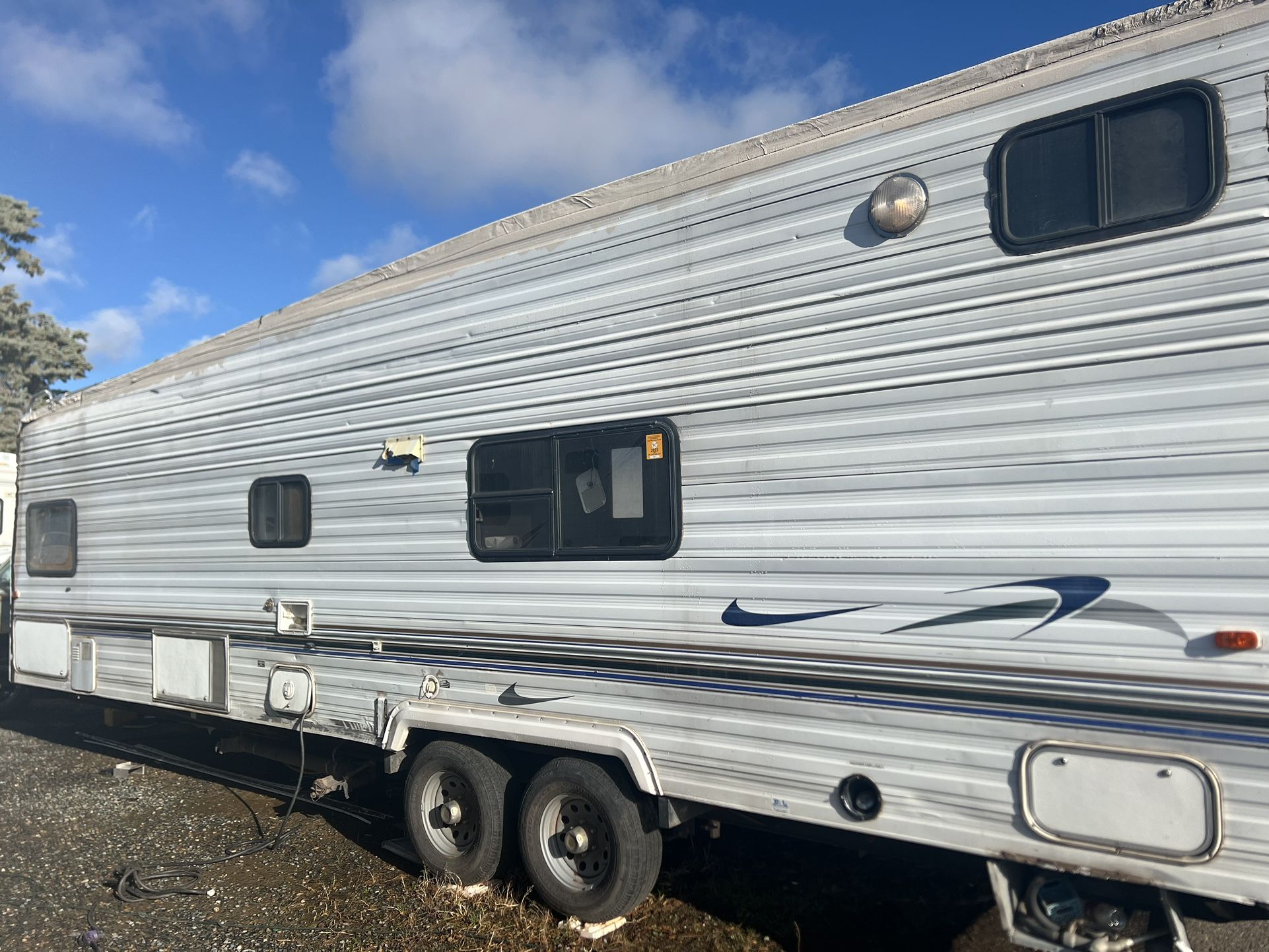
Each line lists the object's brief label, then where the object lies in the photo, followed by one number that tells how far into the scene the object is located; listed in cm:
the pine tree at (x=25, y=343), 2578
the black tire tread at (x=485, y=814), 499
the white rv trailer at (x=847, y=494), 306
